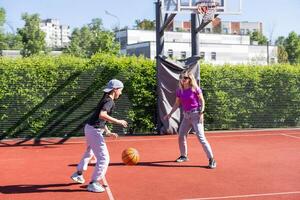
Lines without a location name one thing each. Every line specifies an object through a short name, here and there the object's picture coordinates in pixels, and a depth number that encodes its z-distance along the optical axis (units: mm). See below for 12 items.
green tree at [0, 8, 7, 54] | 47766
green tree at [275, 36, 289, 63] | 77688
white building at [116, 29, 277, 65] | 74881
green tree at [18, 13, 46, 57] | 56031
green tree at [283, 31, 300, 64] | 78250
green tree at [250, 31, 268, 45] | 97875
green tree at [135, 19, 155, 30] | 103812
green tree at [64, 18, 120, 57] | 53844
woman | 9503
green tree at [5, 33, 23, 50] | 66119
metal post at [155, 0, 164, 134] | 15955
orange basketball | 8789
